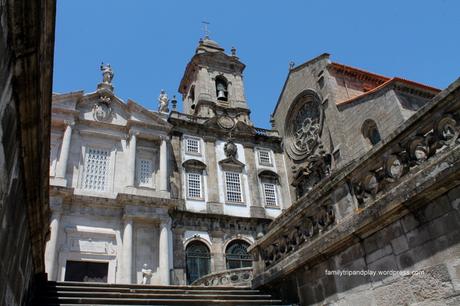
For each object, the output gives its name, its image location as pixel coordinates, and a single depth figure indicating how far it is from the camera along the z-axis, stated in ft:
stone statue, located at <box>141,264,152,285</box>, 60.34
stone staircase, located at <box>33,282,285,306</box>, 23.33
